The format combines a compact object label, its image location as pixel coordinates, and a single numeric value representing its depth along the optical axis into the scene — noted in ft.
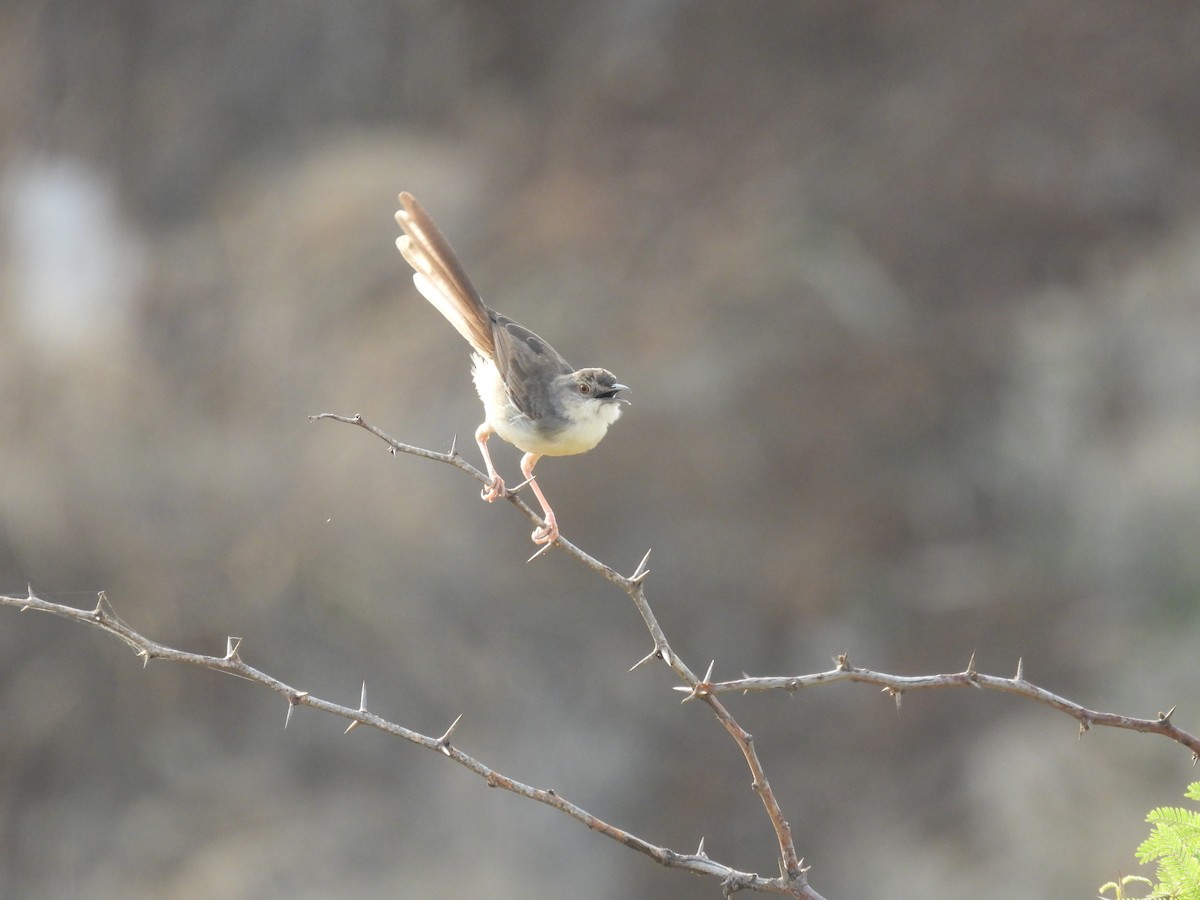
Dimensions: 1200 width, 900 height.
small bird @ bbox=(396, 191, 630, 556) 25.53
